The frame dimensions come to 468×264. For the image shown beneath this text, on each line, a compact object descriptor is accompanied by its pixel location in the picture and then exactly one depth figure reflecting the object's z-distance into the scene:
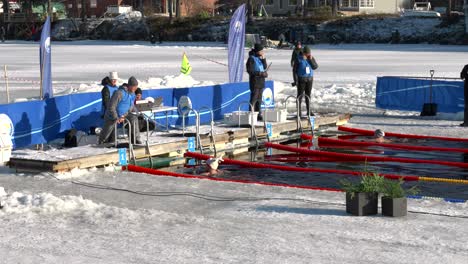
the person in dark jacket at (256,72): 18.39
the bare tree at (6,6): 90.39
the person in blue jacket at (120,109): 14.36
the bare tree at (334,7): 78.07
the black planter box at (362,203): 9.67
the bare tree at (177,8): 83.61
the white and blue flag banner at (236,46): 21.95
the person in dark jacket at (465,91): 19.00
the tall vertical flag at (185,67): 22.44
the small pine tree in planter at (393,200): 9.57
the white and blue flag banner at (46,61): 17.39
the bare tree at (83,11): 86.07
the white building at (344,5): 85.19
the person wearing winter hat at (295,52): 21.12
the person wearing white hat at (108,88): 15.40
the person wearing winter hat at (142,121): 16.22
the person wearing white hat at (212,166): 14.09
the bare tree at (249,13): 76.82
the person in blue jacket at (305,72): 18.88
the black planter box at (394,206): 9.58
